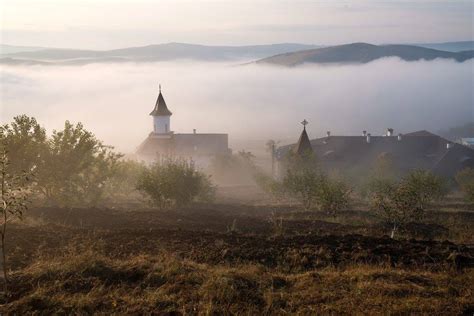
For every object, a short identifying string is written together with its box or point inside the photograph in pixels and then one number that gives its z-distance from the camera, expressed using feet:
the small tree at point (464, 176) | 146.25
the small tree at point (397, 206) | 62.64
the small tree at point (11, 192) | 33.65
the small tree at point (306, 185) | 105.20
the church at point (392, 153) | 185.98
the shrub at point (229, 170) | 223.51
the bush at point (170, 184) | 89.97
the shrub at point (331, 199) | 84.69
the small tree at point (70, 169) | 94.27
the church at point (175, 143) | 221.66
